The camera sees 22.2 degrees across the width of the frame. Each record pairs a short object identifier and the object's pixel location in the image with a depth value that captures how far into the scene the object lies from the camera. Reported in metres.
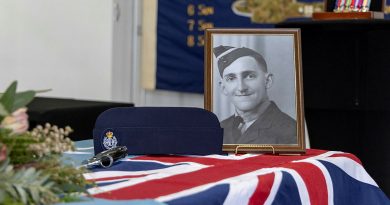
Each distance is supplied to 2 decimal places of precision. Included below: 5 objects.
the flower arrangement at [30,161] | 1.36
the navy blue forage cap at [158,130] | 2.06
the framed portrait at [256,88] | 2.23
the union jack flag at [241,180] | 1.63
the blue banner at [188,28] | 5.01
